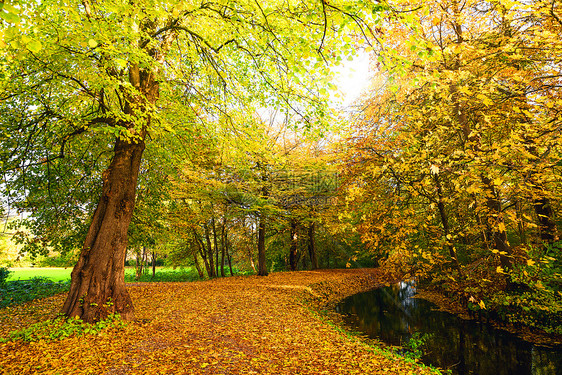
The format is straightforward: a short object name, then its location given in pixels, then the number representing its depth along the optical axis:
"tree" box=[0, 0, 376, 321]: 5.07
